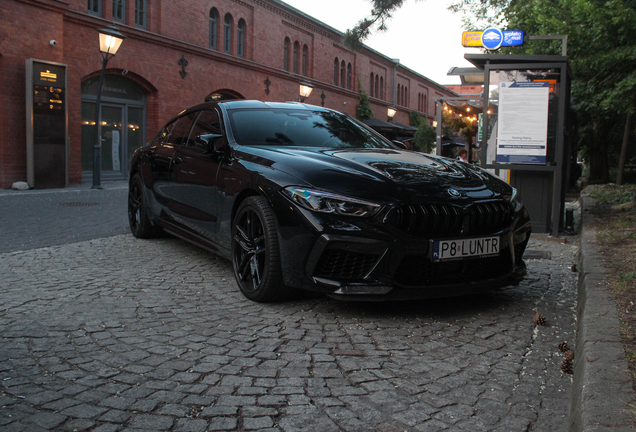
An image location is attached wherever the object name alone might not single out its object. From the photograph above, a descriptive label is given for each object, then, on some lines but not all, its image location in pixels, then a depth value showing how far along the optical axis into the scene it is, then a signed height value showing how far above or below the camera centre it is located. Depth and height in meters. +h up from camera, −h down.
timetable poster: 7.85 +0.62
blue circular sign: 10.20 +2.23
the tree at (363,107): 38.22 +3.73
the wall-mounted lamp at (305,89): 21.16 +2.65
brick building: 14.95 +3.35
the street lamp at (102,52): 14.48 +2.66
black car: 3.66 -0.32
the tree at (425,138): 38.06 +1.82
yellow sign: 11.46 +2.49
